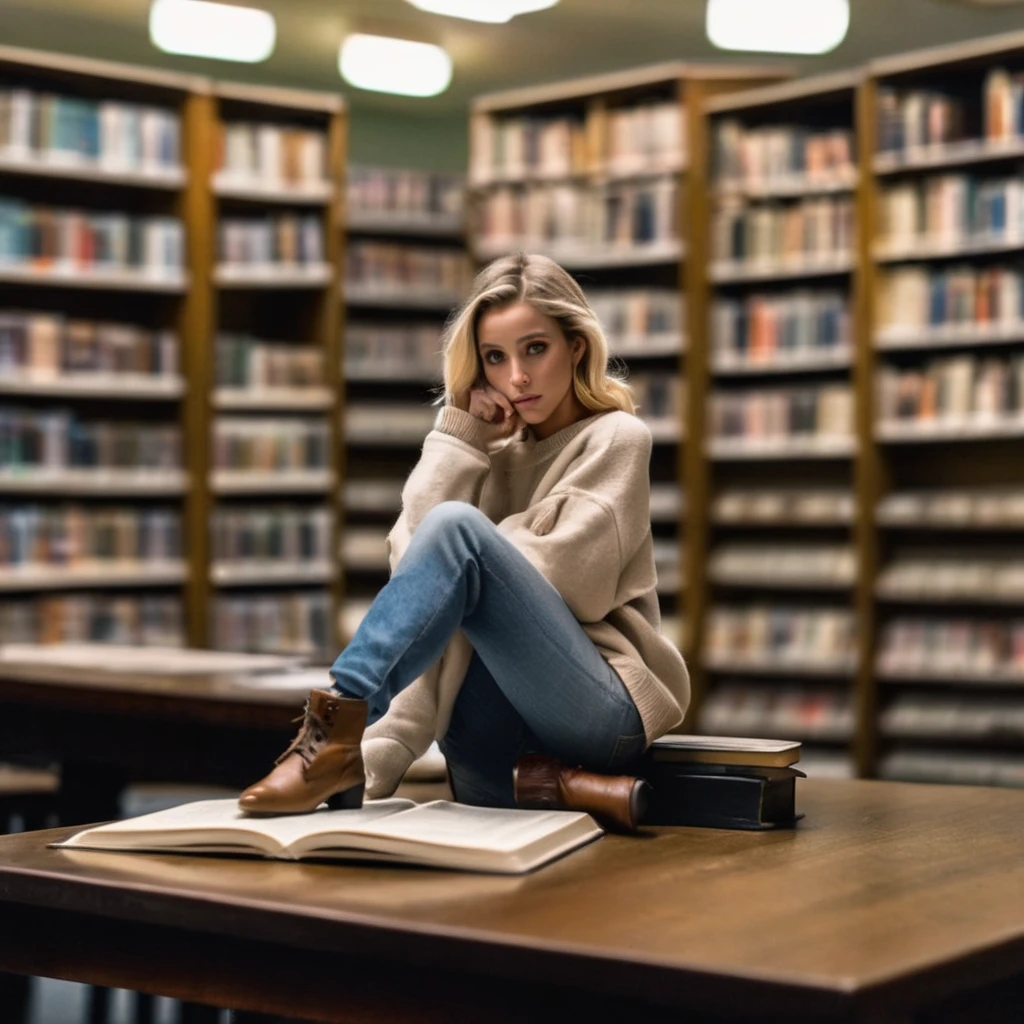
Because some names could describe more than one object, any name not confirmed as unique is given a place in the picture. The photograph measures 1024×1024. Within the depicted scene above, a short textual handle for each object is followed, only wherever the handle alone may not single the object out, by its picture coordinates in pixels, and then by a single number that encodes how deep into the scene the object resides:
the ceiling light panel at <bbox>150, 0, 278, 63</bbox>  5.32
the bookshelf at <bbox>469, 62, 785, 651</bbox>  5.57
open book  1.40
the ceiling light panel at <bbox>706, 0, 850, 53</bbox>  4.96
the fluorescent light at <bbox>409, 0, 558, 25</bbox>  4.93
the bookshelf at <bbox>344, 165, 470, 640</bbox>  6.19
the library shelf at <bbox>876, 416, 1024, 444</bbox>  4.94
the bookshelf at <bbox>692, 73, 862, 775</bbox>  5.35
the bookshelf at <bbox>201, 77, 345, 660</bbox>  5.66
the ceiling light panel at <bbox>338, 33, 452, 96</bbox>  5.84
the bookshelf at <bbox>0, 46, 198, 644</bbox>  5.26
